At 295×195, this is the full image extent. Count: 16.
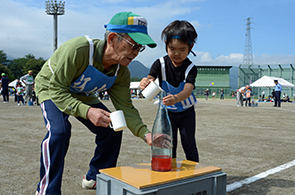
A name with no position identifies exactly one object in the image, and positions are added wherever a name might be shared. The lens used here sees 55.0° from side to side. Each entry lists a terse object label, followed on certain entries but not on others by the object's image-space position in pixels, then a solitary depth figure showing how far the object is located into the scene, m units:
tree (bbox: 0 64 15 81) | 79.31
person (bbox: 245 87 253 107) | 21.67
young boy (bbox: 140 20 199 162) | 3.03
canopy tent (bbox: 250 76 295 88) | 34.49
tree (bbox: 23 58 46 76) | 85.38
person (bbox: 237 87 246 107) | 22.34
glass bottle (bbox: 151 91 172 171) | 2.34
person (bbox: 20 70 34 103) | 15.66
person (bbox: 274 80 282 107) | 21.47
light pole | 52.91
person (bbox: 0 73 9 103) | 18.30
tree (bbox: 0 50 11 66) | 103.75
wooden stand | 1.83
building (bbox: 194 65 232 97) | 72.00
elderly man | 2.42
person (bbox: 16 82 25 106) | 18.05
